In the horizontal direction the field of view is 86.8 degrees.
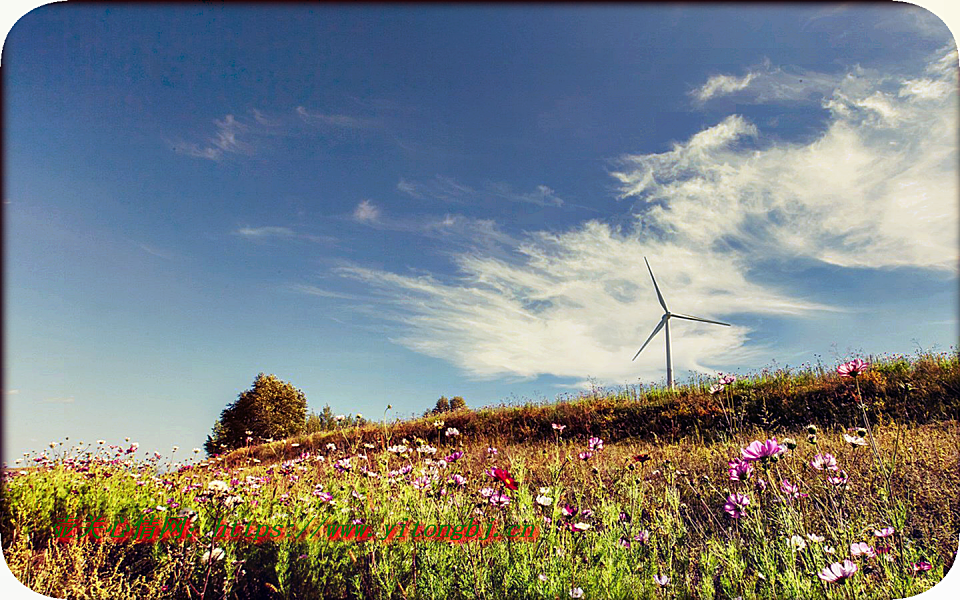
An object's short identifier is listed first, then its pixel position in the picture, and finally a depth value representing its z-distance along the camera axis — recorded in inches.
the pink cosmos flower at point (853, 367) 126.9
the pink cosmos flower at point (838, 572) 94.8
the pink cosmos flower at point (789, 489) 130.7
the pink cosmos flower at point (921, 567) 113.7
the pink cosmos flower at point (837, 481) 130.1
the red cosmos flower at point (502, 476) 105.0
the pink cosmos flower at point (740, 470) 114.5
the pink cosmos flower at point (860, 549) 102.5
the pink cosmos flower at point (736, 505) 128.3
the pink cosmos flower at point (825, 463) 128.1
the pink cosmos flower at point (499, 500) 125.6
